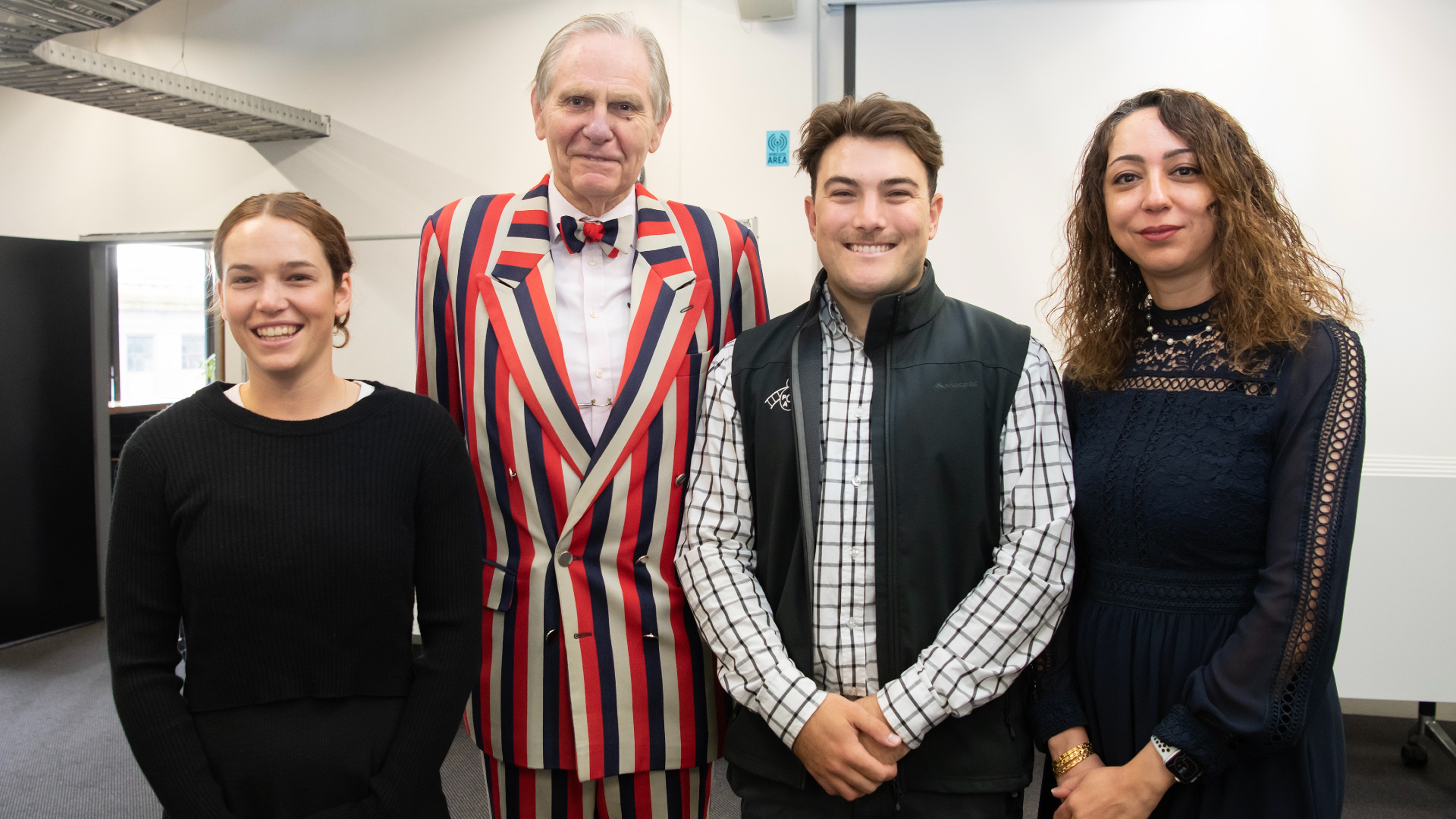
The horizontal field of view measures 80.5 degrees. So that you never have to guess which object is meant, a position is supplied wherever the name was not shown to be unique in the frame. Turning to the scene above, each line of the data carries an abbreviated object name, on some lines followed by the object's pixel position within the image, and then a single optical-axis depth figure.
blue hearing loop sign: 3.65
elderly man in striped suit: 1.45
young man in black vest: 1.26
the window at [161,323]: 5.94
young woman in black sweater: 1.21
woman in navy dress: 1.17
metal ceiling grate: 3.43
